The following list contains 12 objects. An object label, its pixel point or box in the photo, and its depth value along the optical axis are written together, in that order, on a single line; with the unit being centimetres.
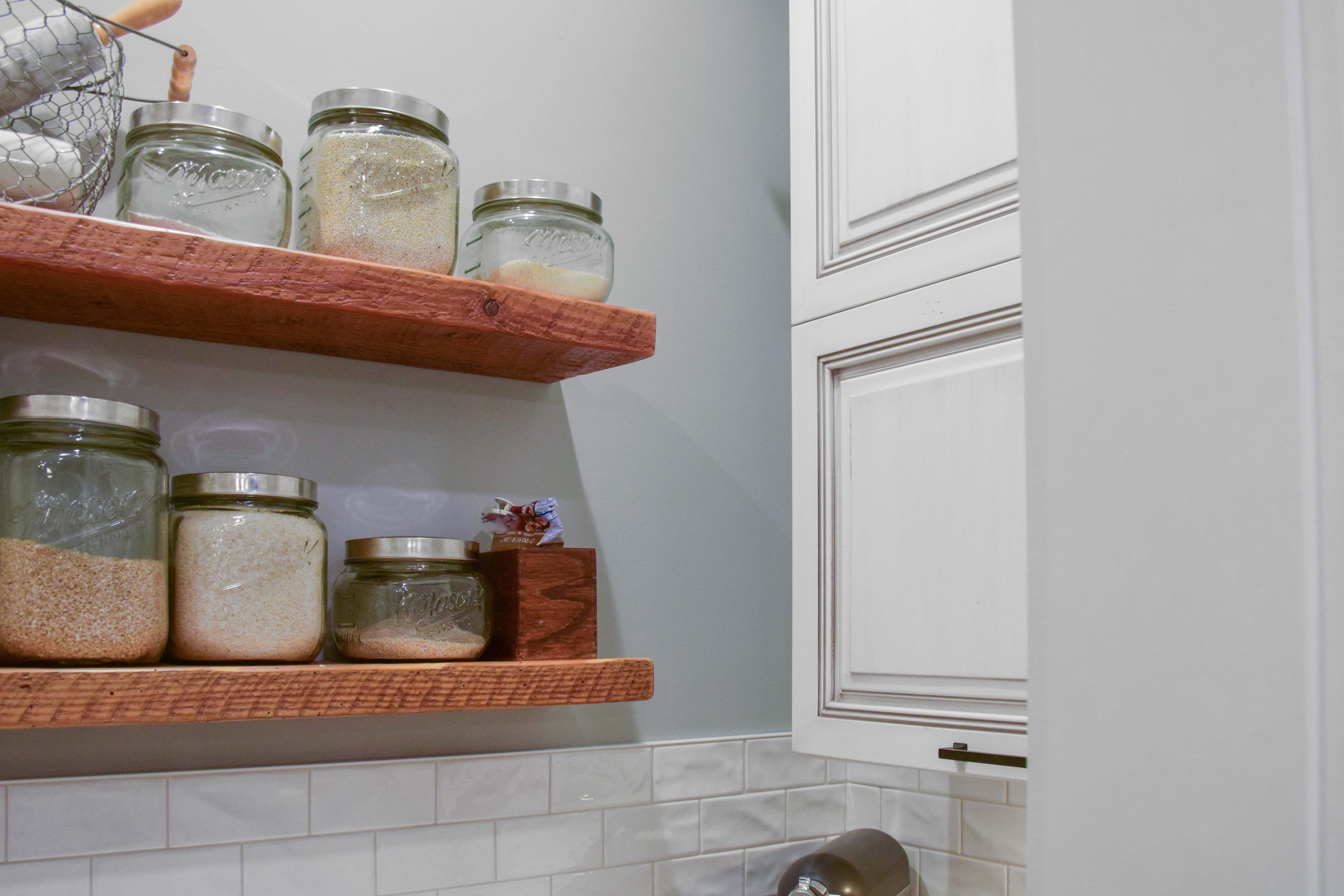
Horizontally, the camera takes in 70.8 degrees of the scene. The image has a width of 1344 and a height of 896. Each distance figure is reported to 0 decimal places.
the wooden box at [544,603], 109
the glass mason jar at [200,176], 89
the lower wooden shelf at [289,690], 80
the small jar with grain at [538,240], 108
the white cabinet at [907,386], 101
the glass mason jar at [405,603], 101
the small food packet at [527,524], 115
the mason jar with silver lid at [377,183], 96
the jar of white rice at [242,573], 90
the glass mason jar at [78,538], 80
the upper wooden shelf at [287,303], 83
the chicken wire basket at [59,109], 85
